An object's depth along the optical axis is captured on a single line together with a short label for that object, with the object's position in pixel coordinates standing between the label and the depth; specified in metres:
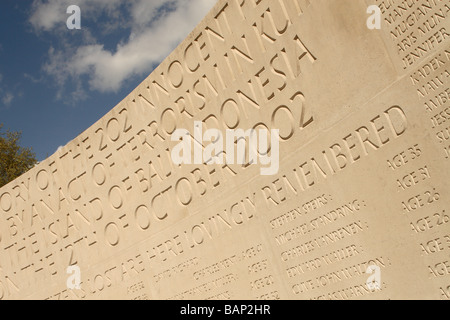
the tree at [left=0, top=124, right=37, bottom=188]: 14.50
